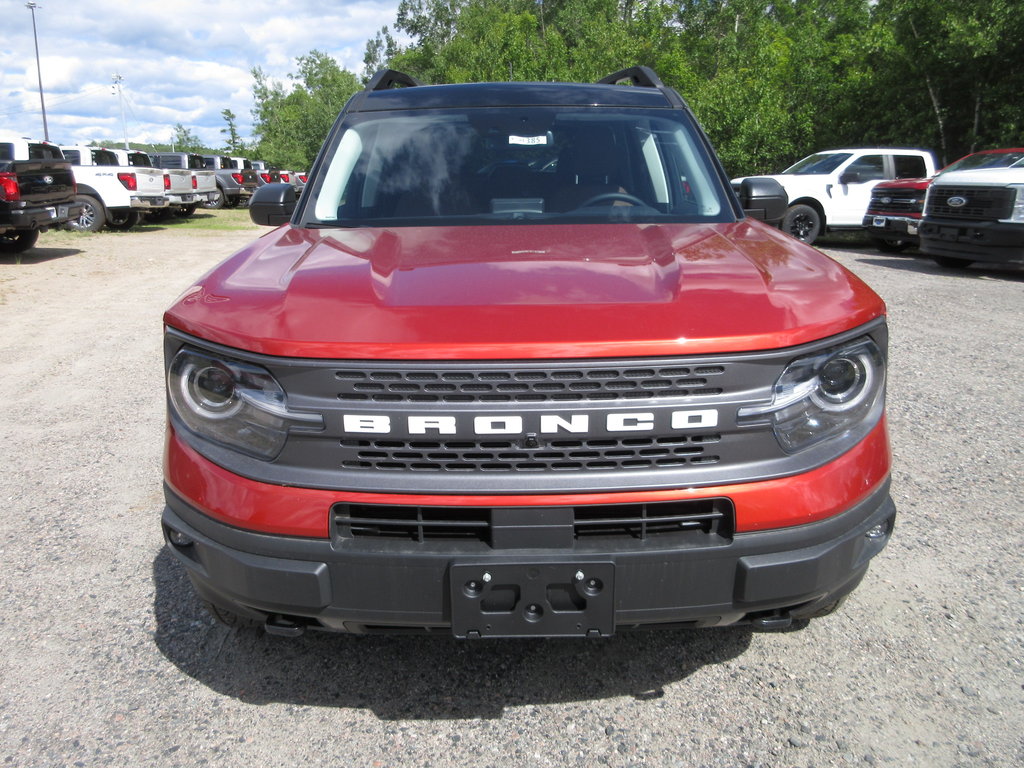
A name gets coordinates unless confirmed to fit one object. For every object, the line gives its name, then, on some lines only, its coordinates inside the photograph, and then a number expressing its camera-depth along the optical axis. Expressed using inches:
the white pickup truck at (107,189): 721.6
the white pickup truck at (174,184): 813.2
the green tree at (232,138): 2856.8
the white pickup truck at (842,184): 587.2
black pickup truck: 489.1
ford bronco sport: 73.4
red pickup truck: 502.0
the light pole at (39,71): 1955.0
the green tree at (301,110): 2674.7
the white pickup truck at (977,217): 418.0
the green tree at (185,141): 3198.8
